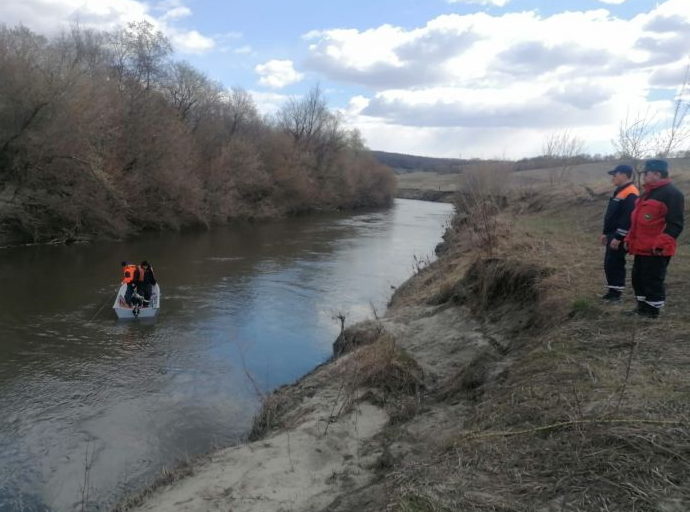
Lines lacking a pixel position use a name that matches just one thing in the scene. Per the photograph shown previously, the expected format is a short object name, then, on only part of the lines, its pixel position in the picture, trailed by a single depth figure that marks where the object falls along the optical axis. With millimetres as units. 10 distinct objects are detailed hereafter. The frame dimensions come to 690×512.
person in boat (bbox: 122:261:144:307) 13685
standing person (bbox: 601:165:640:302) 6706
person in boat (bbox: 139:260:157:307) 13820
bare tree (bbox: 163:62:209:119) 42134
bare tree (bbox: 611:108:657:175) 15751
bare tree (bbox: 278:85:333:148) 63031
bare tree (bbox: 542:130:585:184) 36125
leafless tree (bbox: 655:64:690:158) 13200
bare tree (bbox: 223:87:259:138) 50375
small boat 13383
